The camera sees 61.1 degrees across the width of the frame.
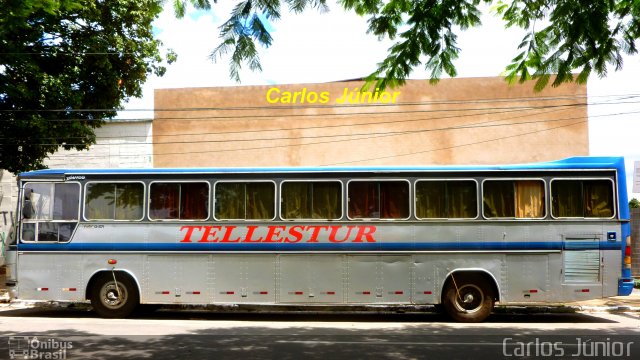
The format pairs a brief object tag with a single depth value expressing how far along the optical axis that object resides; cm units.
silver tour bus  1137
